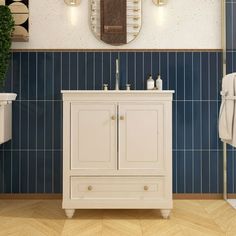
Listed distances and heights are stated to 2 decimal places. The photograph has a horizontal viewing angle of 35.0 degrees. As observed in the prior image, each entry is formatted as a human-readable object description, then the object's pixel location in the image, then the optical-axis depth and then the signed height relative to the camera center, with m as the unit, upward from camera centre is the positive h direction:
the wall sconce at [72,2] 3.22 +1.01
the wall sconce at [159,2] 3.21 +1.01
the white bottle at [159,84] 3.11 +0.30
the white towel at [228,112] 2.60 +0.05
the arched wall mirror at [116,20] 3.19 +0.85
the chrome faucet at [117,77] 3.12 +0.36
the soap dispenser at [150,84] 3.12 +0.30
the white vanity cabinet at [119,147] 2.67 -0.20
